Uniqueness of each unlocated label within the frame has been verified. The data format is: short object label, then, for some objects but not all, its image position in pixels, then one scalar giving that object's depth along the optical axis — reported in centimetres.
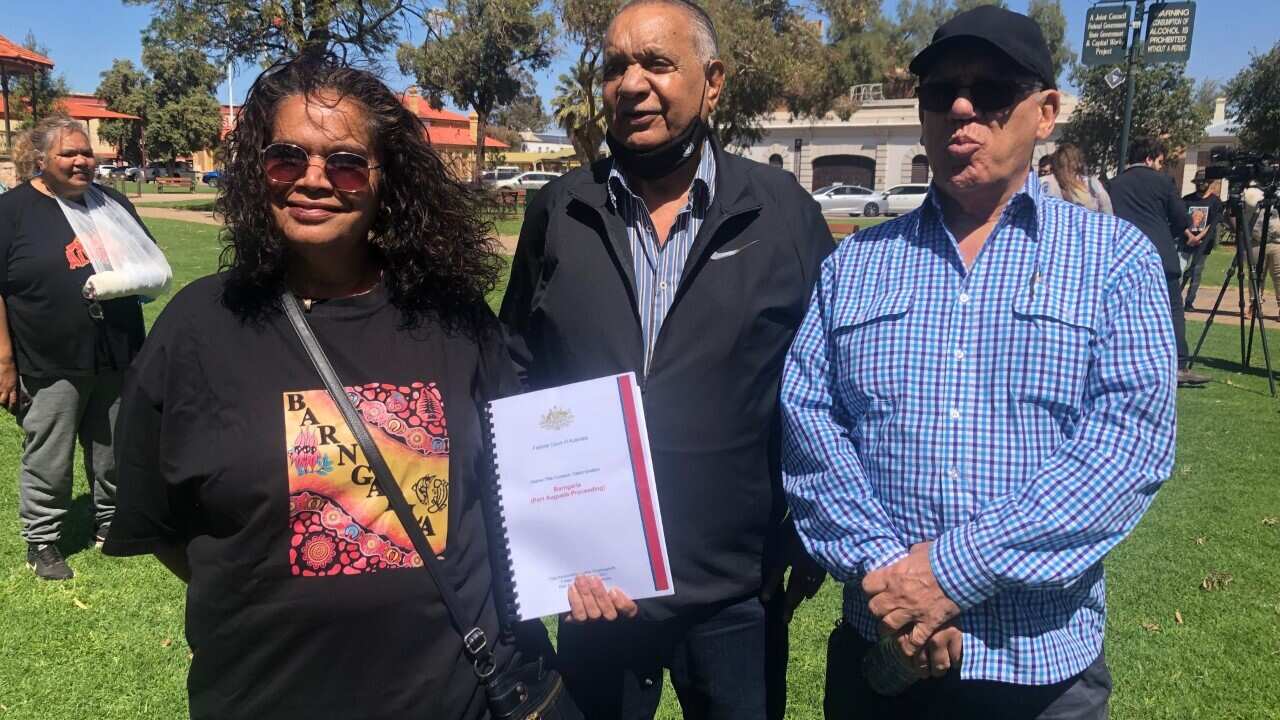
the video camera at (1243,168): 807
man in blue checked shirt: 175
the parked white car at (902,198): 3744
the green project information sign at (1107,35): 1501
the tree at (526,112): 3805
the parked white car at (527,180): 4503
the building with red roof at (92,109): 5544
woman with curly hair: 175
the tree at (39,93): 3572
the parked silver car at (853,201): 3819
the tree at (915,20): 6306
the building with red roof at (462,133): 6794
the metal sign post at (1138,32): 1474
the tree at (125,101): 5653
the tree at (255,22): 2352
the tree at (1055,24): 6066
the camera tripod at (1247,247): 833
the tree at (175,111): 5247
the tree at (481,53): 2750
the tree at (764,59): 3141
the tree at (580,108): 2208
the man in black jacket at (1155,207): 823
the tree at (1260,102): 3119
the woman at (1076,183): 788
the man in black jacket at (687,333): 224
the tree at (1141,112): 3628
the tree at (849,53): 3538
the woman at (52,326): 432
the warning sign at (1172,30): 1477
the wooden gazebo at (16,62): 2194
